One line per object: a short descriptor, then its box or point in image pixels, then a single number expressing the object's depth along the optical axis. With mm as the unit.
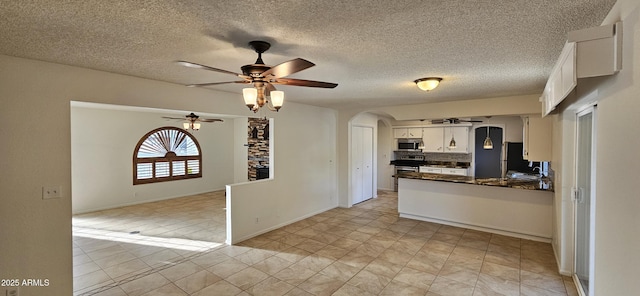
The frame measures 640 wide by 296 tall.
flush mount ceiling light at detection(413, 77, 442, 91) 3145
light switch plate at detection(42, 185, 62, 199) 2588
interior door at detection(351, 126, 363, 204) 6633
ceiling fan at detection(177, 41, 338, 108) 1841
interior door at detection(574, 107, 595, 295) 2713
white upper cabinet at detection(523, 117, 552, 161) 4246
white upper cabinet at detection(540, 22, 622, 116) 1353
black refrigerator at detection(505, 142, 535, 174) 6949
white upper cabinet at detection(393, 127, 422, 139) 8102
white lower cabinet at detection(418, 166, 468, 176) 7449
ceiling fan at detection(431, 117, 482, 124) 7299
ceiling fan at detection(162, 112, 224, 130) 5962
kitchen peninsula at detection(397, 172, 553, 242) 4301
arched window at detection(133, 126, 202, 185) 7035
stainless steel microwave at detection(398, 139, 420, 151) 8289
